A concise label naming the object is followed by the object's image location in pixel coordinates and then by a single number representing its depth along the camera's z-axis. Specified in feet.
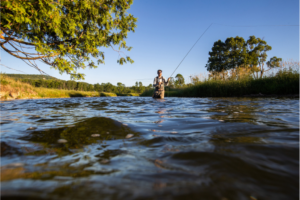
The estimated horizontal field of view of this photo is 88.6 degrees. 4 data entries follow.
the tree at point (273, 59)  121.74
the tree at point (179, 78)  186.27
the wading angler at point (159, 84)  38.83
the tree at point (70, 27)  16.81
